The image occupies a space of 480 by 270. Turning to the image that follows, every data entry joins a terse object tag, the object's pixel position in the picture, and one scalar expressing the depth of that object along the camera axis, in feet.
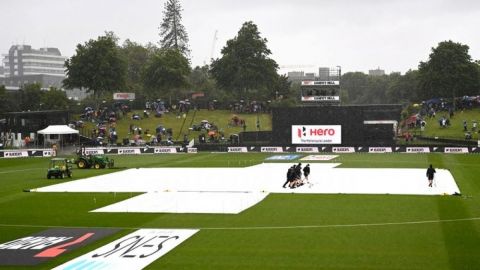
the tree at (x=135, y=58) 607.78
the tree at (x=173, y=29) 558.15
